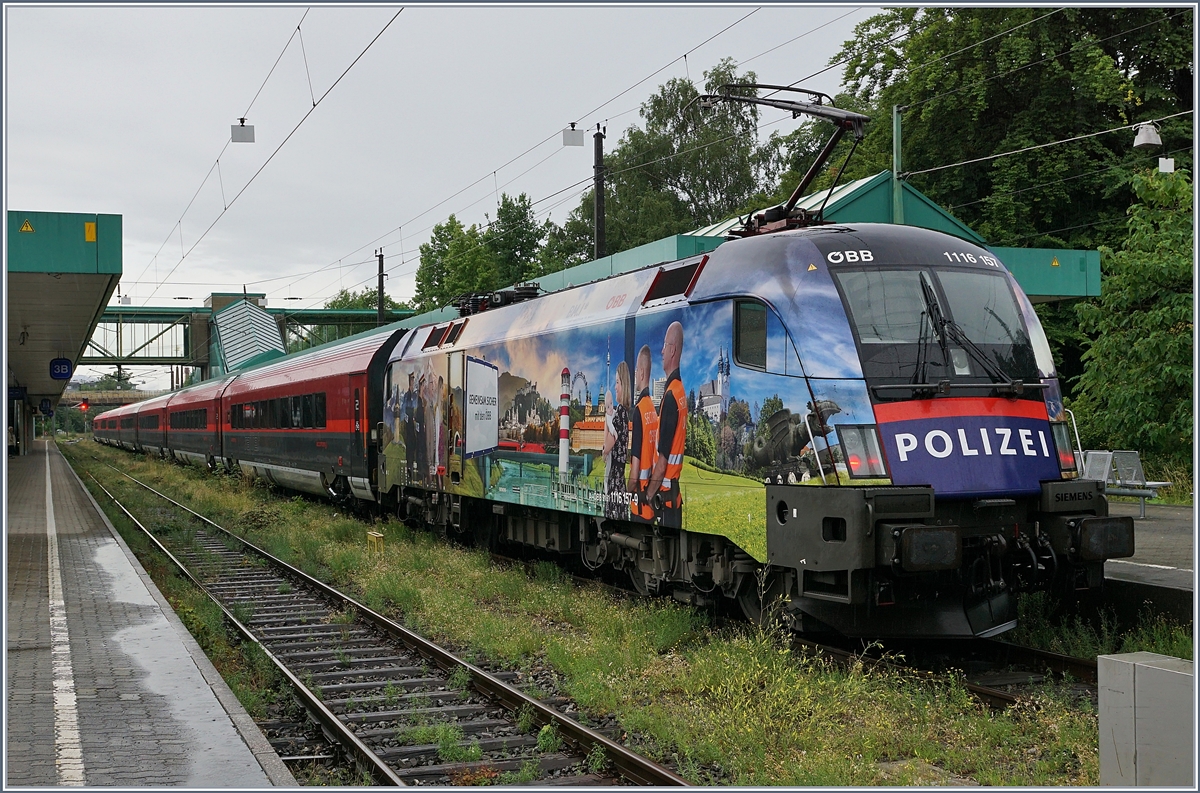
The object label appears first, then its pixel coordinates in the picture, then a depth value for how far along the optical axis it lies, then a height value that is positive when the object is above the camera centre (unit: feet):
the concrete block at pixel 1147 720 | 16.51 -4.81
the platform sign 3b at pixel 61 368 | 110.22 +5.84
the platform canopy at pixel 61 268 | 48.70 +7.43
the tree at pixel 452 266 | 156.76 +23.63
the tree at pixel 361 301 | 280.92 +33.75
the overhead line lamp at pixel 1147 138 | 52.75 +13.27
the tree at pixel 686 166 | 160.15 +37.50
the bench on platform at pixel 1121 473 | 49.39 -2.91
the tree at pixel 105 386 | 450.30 +16.32
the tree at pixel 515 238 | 178.29 +29.99
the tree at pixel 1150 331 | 65.21 +4.88
